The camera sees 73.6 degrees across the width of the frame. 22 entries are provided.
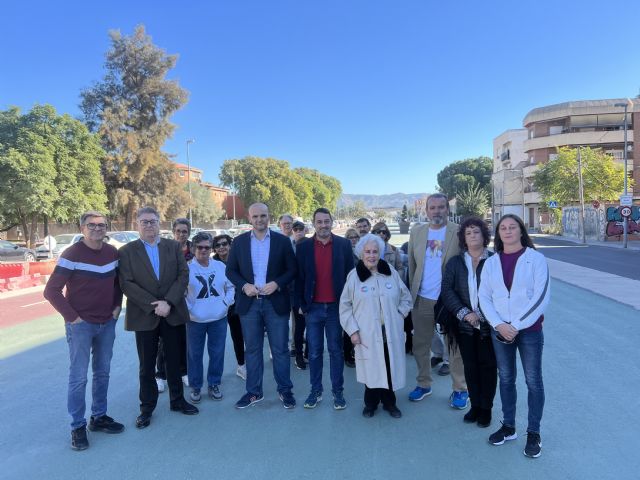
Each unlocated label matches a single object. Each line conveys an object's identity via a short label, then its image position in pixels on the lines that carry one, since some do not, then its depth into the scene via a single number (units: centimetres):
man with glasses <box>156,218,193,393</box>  461
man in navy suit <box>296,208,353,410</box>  407
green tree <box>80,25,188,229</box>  3441
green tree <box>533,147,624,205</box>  3569
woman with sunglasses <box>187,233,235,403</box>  432
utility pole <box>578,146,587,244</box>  2789
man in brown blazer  375
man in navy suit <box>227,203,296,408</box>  410
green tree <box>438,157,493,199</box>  7838
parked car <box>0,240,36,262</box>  2059
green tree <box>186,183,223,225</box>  5257
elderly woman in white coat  373
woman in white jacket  311
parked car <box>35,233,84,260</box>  2022
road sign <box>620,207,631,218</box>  2173
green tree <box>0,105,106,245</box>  2419
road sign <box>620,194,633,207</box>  2219
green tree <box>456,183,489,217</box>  4591
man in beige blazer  411
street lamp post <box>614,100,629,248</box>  2330
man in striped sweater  344
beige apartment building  5153
